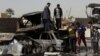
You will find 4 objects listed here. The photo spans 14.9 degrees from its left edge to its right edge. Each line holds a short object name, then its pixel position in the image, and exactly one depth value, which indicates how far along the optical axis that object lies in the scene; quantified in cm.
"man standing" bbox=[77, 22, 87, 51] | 1948
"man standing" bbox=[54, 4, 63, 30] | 2394
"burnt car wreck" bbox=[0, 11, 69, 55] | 1811
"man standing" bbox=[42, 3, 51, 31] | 2132
